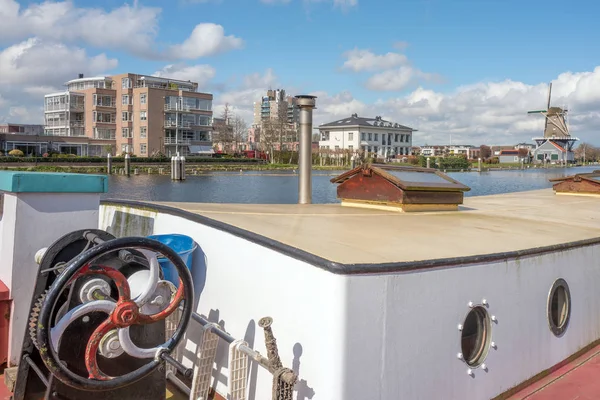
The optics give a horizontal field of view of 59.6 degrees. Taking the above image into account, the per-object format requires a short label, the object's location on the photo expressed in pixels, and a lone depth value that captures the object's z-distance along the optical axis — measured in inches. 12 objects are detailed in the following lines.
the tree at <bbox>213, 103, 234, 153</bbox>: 3715.6
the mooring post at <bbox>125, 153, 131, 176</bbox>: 2176.2
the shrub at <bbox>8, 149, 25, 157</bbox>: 2364.7
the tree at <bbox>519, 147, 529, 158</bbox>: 5162.4
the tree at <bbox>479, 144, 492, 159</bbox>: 6072.3
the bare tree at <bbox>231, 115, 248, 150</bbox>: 4144.7
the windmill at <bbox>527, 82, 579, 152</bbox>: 4178.2
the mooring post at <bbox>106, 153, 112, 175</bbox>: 2202.8
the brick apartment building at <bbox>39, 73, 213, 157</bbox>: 2965.1
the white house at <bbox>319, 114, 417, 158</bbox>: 3865.7
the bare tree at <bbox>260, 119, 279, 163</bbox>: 3439.0
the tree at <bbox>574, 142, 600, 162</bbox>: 5369.1
